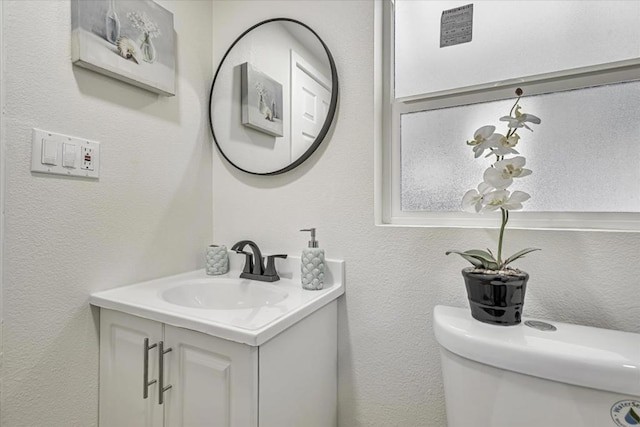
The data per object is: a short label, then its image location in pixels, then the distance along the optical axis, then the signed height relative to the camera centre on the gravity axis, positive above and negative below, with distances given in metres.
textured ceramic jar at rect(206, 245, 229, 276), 1.21 -0.17
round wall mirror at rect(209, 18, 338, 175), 1.11 +0.45
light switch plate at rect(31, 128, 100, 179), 0.81 +0.17
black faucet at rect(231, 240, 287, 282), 1.11 -0.18
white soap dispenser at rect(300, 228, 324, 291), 1.00 -0.17
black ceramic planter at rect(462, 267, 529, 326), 0.71 -0.19
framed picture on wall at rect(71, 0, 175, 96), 0.88 +0.54
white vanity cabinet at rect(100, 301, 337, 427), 0.70 -0.41
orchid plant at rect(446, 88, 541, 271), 0.74 +0.08
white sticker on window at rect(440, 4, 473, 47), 1.00 +0.62
